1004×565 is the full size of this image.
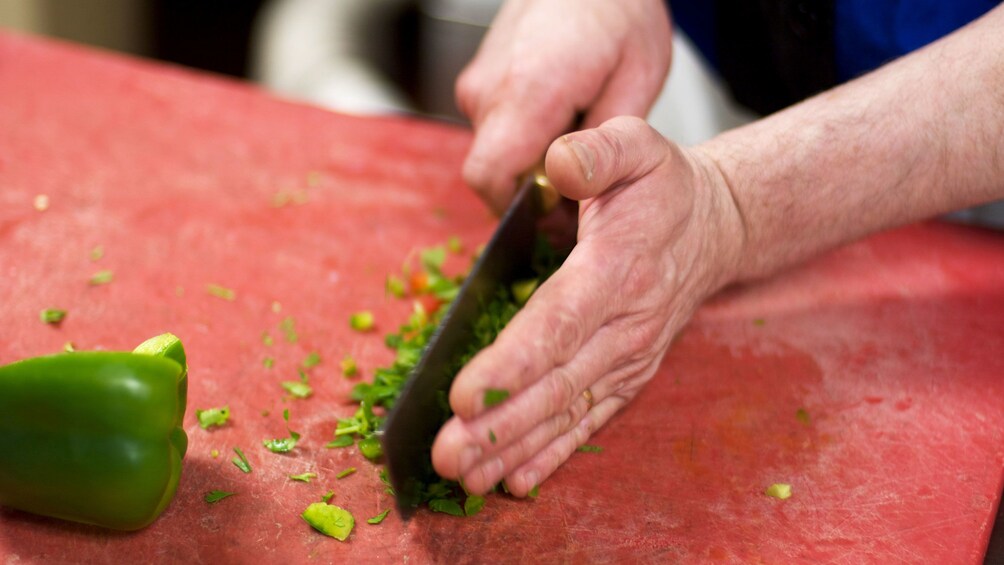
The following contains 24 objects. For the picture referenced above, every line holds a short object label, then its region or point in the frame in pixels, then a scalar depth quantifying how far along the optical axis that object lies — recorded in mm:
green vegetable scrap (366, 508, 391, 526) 961
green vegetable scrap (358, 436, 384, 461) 990
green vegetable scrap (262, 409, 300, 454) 994
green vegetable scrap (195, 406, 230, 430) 1005
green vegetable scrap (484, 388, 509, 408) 924
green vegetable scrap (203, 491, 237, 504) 965
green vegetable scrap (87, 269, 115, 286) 1087
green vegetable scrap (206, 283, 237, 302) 1087
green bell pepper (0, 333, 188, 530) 928
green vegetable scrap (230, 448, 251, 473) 983
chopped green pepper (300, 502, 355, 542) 953
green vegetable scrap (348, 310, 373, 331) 1075
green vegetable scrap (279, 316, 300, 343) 1065
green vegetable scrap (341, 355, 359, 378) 1043
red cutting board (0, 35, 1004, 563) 963
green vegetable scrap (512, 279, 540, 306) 1043
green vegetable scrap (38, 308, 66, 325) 1056
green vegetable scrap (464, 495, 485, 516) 966
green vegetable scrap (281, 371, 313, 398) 1028
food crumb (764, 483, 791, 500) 985
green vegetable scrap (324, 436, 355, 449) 998
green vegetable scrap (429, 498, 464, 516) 964
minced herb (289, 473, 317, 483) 979
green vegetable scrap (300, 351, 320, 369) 1048
